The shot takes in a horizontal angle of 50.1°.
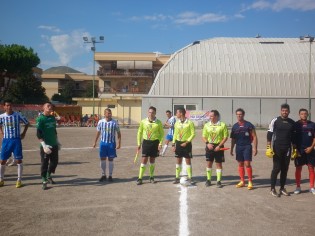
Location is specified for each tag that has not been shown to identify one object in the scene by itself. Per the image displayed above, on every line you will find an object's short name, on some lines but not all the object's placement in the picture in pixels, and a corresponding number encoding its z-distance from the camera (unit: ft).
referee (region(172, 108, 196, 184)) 29.14
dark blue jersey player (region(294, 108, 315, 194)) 25.55
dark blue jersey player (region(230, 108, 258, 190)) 27.30
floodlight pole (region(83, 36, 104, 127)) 146.00
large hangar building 133.59
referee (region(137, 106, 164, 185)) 29.40
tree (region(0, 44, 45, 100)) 181.37
